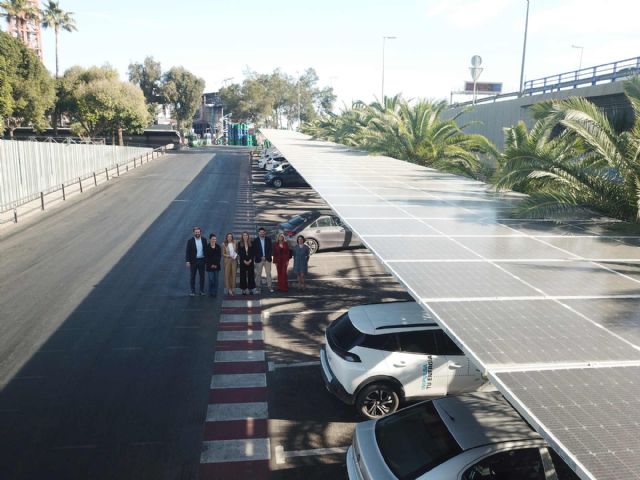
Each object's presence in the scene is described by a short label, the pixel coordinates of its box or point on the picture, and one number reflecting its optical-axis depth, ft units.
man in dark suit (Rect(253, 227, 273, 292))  47.14
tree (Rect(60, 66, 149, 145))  194.80
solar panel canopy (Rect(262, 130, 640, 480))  13.69
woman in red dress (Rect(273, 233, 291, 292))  47.60
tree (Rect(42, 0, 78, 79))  248.97
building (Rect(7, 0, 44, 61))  247.79
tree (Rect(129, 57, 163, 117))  342.23
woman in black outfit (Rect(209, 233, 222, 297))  45.39
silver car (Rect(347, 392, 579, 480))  17.71
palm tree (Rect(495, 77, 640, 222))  37.14
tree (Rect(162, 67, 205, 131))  310.86
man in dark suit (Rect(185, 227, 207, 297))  45.85
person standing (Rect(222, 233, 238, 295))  46.11
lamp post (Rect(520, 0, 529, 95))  109.52
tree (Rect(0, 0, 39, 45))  208.33
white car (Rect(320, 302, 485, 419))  26.81
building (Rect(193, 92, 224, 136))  381.19
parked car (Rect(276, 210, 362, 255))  61.36
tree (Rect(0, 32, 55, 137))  137.59
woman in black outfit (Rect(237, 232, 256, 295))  46.24
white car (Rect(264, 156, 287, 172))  130.84
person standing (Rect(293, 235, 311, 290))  48.29
